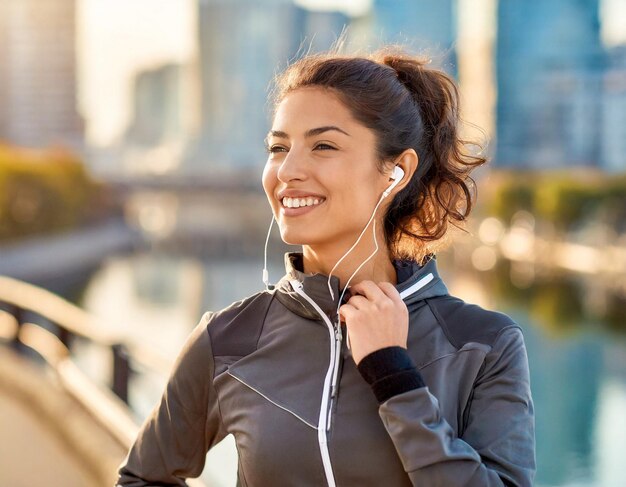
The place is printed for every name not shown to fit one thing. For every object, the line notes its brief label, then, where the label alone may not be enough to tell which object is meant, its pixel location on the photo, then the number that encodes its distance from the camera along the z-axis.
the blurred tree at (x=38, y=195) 41.62
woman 1.63
